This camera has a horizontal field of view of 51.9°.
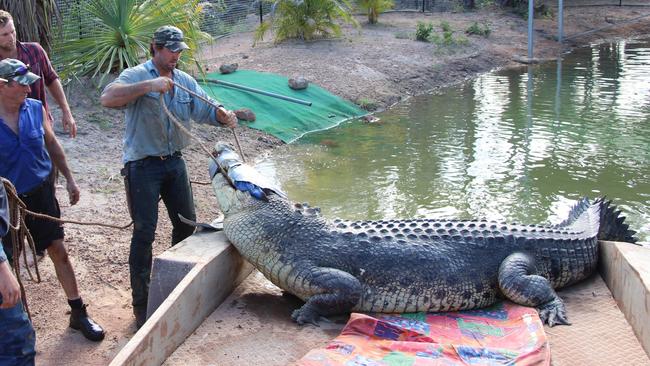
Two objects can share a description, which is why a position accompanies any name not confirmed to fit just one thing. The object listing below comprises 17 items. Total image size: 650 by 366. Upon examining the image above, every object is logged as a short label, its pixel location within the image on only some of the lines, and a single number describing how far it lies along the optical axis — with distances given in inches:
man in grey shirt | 150.6
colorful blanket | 123.2
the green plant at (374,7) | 652.2
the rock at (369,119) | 411.8
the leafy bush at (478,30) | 666.8
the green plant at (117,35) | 317.7
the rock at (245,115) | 368.5
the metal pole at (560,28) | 664.9
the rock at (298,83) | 423.2
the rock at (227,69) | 424.8
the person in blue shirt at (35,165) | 132.3
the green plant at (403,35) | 614.6
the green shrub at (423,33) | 606.2
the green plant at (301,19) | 547.5
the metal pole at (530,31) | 589.6
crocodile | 147.6
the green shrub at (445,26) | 641.6
